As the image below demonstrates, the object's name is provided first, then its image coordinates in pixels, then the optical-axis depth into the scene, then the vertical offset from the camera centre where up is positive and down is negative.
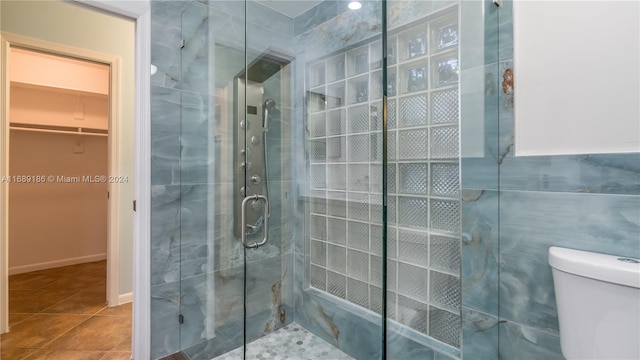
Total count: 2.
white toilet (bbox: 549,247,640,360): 0.85 -0.40
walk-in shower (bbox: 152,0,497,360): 1.42 -0.05
